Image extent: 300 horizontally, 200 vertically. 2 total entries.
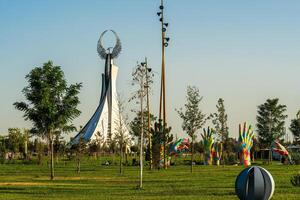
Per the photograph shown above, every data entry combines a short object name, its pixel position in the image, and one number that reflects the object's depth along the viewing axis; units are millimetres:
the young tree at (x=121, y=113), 61838
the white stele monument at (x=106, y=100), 156875
